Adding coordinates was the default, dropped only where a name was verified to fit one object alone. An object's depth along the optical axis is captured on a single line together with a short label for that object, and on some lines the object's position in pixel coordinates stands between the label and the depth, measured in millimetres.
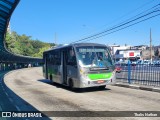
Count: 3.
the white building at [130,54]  63443
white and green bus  8638
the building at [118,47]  77694
